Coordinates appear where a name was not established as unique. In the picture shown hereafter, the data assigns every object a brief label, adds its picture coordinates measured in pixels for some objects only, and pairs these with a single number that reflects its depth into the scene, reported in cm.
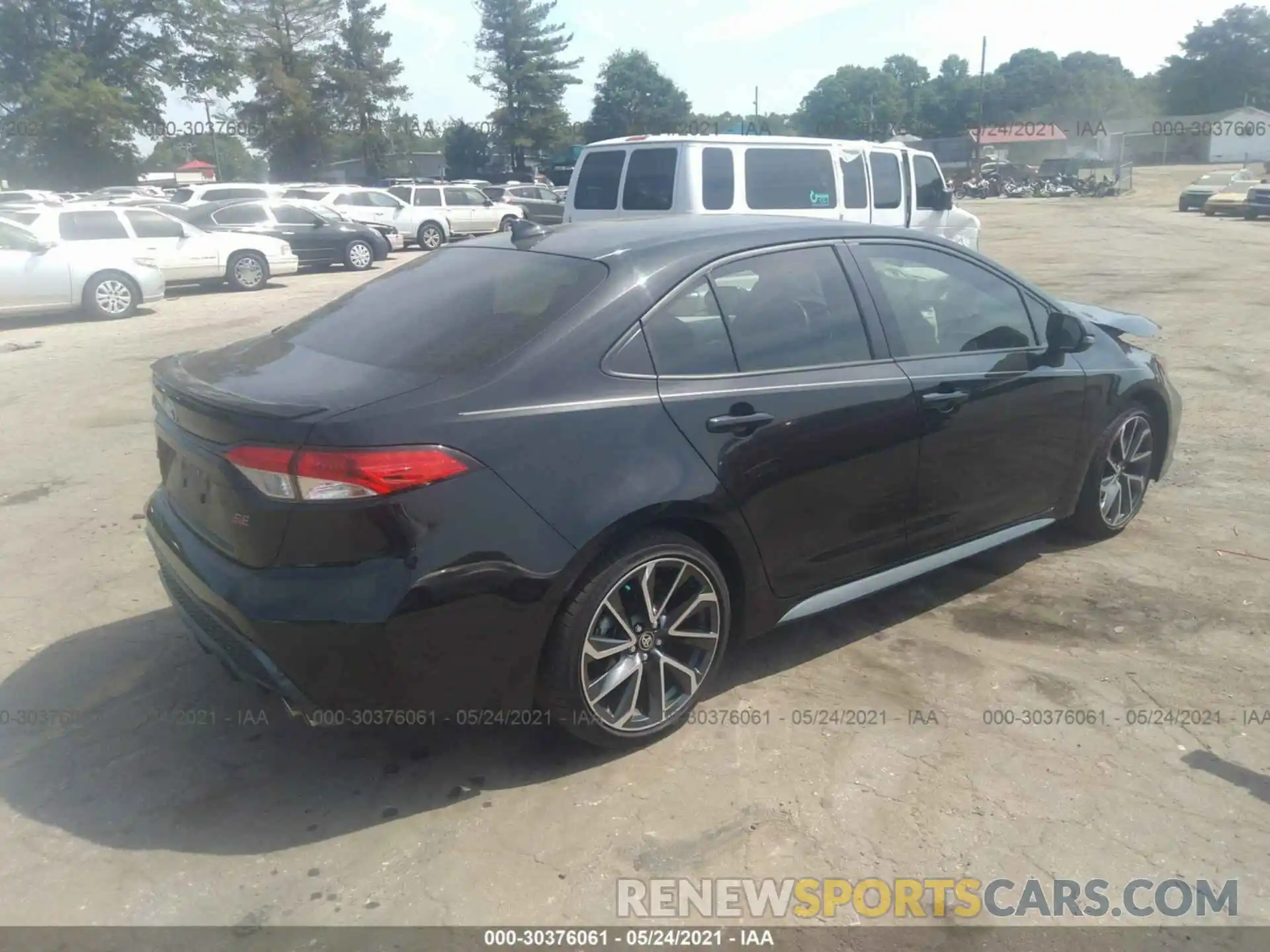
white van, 1008
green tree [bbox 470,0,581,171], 6550
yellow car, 3412
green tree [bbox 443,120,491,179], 6900
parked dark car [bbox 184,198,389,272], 1862
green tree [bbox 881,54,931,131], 11819
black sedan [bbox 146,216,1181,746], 285
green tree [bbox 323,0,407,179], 6006
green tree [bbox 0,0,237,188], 4675
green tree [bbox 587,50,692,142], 7194
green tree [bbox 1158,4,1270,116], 8881
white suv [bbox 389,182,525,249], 2519
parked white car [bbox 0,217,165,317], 1321
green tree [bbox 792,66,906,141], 8875
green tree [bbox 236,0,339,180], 5666
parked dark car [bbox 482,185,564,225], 2728
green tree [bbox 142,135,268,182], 6906
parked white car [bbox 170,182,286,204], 2197
